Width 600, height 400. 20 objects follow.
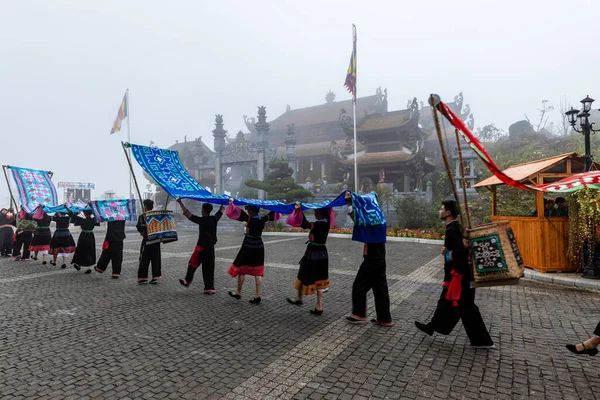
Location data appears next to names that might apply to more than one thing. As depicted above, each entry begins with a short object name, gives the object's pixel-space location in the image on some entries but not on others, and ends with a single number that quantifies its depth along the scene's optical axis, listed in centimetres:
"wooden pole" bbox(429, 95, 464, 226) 324
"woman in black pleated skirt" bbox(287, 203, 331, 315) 526
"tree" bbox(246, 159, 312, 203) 2231
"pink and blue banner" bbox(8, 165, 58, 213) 901
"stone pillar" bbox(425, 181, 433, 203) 2291
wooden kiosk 789
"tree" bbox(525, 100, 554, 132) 4528
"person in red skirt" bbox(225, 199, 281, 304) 580
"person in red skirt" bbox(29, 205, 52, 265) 977
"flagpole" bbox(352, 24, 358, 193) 1944
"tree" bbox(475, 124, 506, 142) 4437
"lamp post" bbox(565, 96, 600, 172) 801
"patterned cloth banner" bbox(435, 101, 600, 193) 347
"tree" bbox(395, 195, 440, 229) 1891
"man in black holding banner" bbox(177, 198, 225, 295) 644
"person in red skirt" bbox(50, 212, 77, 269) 920
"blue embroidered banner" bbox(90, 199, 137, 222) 802
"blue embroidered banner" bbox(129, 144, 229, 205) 565
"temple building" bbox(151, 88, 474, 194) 2762
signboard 3883
